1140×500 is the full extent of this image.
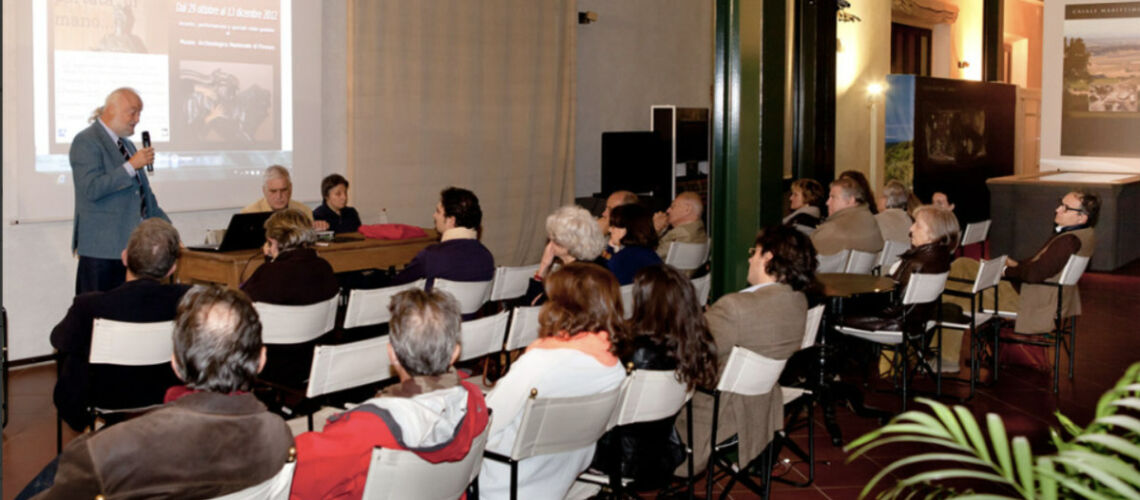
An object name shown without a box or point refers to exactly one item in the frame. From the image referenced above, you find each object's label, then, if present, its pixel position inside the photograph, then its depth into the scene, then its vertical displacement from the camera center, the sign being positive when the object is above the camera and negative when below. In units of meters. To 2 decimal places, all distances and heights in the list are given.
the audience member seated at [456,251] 5.39 -0.39
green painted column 5.04 +0.24
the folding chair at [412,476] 2.48 -0.72
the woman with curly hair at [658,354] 3.57 -0.59
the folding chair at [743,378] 3.70 -0.71
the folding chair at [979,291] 6.10 -0.65
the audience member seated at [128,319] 3.96 -0.54
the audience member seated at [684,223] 7.33 -0.33
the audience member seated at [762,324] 3.97 -0.57
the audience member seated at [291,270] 4.59 -0.42
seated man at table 6.96 -0.12
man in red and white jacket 2.51 -0.58
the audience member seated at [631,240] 5.41 -0.33
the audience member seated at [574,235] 4.87 -0.28
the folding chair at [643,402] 3.40 -0.73
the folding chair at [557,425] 3.00 -0.72
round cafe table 5.43 -0.83
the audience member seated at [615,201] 7.06 -0.17
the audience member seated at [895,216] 7.59 -0.28
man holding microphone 5.86 -0.09
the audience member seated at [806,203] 7.75 -0.20
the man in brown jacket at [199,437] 2.11 -0.54
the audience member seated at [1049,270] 6.71 -0.58
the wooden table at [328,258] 5.70 -0.49
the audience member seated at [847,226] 6.82 -0.32
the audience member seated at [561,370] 3.25 -0.60
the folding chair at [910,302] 5.73 -0.67
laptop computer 5.95 -0.34
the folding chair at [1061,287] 6.61 -0.68
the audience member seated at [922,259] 5.87 -0.46
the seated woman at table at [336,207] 7.52 -0.24
